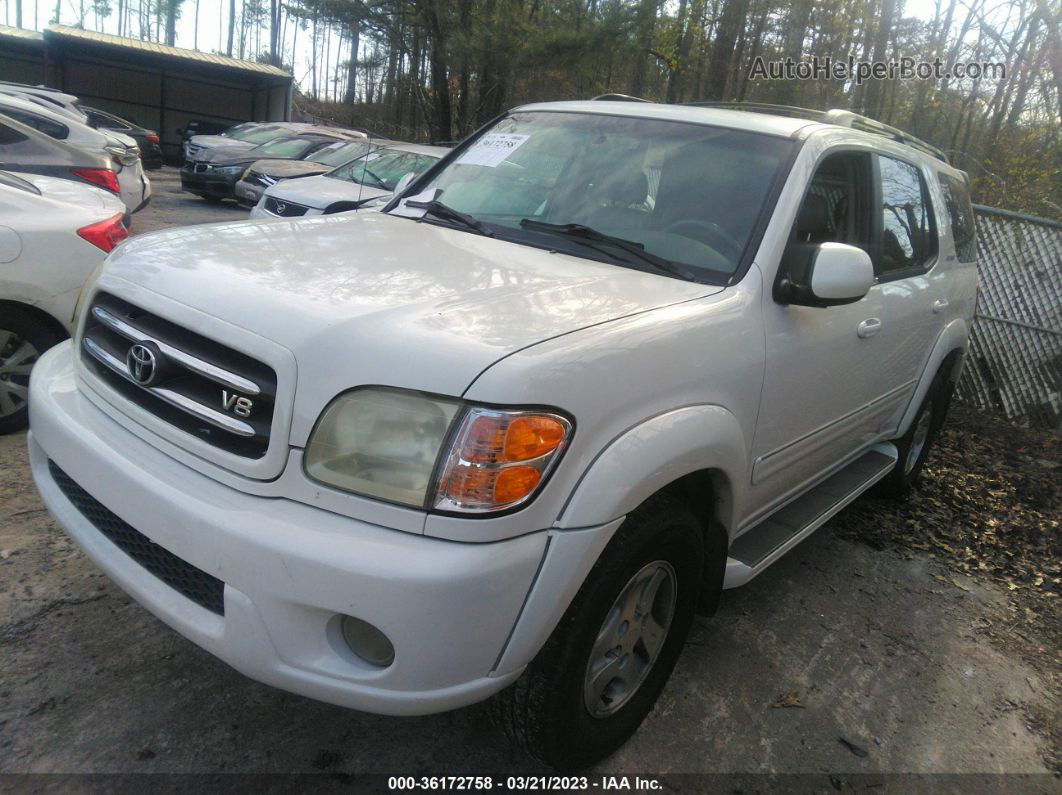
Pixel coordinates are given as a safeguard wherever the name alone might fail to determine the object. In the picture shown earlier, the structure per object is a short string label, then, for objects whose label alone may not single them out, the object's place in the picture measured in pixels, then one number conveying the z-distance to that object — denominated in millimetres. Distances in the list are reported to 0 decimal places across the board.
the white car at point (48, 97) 13672
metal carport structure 24562
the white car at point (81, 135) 9055
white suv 1830
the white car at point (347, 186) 9000
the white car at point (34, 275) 4008
